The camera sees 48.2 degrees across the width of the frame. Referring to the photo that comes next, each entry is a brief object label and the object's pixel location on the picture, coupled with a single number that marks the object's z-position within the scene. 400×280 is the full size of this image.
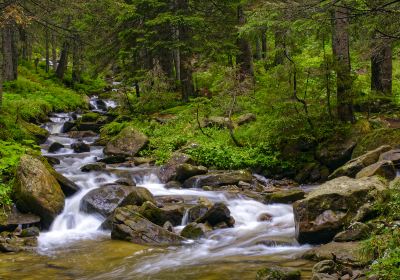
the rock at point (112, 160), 16.31
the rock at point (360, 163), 11.64
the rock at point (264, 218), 10.62
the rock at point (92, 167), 14.77
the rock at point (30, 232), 9.70
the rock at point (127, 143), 16.94
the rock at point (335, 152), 13.59
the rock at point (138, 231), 9.09
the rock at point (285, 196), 11.37
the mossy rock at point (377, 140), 12.90
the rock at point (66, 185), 12.21
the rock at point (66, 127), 21.66
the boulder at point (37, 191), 10.52
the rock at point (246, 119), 18.28
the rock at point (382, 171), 10.17
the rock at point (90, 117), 23.23
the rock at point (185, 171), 14.00
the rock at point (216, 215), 10.06
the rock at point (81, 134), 20.65
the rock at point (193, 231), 9.38
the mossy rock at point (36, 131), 18.49
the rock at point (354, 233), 7.08
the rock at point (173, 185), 13.55
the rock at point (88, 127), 21.89
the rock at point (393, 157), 11.11
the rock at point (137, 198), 11.02
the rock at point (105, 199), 11.06
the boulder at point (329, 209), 8.06
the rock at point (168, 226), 9.80
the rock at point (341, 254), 5.95
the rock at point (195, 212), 10.48
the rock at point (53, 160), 15.53
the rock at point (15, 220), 9.79
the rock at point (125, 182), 12.92
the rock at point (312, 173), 13.77
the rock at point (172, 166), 14.12
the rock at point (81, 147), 17.84
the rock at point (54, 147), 17.66
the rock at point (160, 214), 10.16
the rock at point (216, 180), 13.49
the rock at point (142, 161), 15.96
